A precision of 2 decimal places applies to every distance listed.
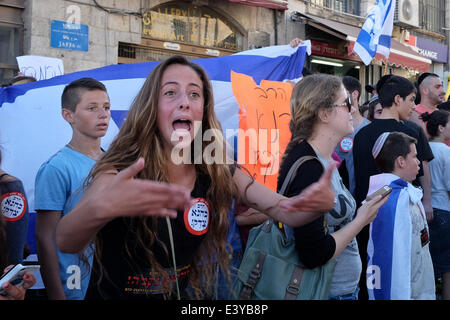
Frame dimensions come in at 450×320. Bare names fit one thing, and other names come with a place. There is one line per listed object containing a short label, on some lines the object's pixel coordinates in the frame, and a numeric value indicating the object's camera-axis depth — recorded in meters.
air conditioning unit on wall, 13.15
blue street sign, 7.56
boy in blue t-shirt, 2.56
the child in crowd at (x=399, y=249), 2.63
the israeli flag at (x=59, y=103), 3.56
